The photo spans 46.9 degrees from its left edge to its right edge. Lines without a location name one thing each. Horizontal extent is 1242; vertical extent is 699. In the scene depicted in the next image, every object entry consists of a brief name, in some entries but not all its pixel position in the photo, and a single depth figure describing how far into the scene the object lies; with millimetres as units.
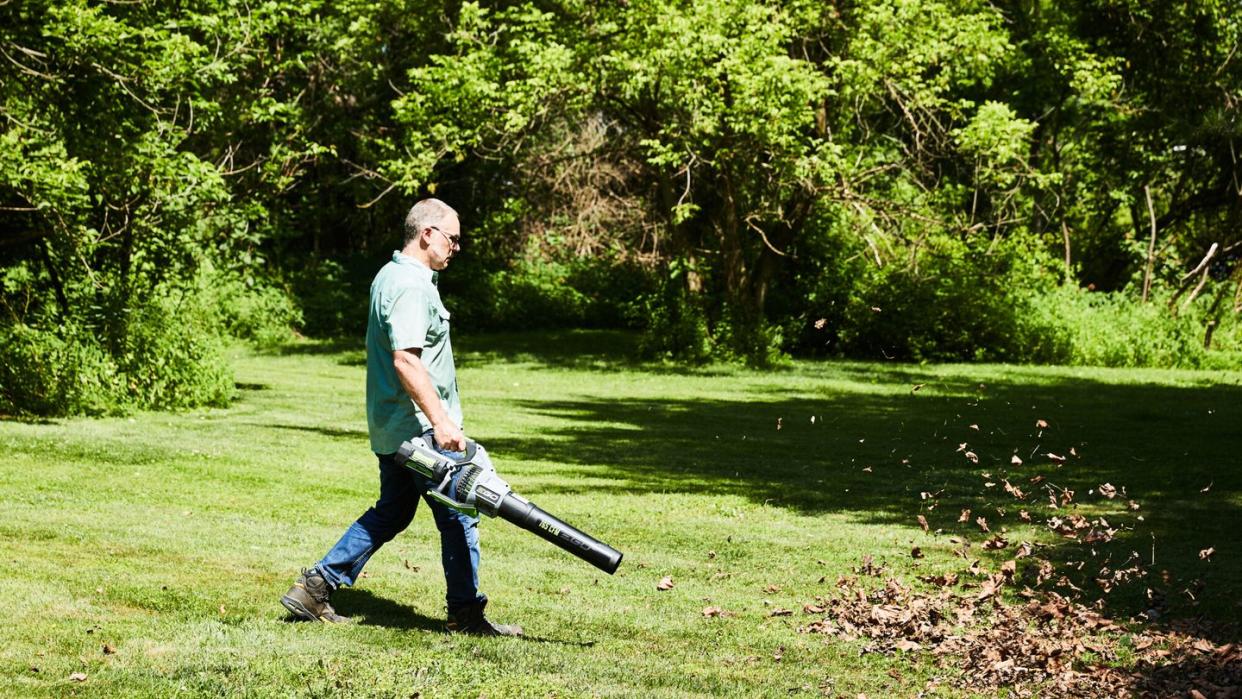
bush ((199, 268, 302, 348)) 32344
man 6035
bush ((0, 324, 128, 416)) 15422
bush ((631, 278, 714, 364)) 27750
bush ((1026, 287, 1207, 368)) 28094
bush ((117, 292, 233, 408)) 16562
